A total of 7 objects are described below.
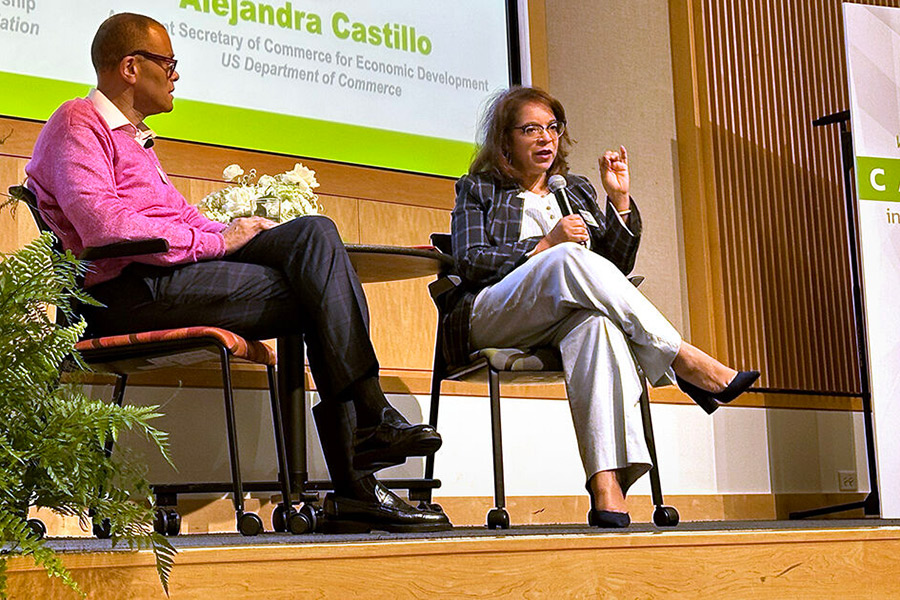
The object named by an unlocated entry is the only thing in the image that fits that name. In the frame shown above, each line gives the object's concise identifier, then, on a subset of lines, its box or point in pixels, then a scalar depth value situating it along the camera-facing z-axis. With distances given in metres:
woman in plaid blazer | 5.17
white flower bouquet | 5.57
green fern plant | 2.69
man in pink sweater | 4.52
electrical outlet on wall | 9.41
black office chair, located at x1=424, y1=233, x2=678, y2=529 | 5.54
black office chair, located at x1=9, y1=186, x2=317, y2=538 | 4.72
